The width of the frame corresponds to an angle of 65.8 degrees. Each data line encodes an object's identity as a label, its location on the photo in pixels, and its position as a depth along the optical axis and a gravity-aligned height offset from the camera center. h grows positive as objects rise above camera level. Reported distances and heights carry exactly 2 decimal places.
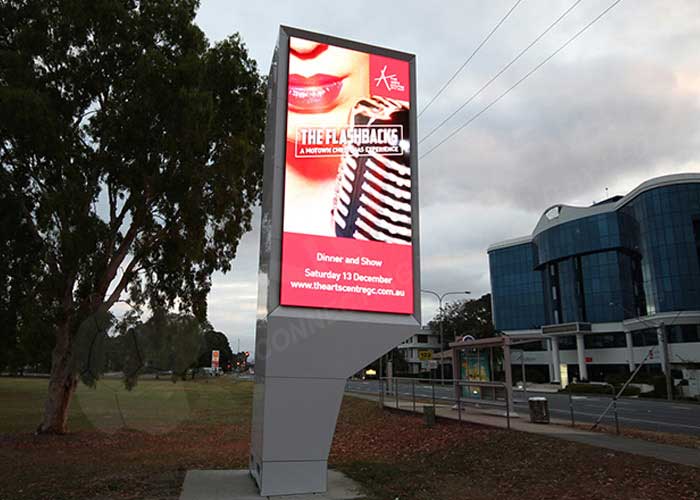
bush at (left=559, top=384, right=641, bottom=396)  49.31 -2.03
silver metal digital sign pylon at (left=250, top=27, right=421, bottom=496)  8.81 +2.16
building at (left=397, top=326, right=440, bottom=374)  108.88 +3.90
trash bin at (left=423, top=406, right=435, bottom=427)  16.11 -1.47
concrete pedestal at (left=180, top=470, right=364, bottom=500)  8.45 -1.98
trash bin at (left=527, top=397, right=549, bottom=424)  15.46 -1.27
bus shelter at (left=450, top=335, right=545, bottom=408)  16.82 +0.05
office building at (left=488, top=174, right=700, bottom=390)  56.81 +10.39
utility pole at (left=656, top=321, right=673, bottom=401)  39.97 -0.84
